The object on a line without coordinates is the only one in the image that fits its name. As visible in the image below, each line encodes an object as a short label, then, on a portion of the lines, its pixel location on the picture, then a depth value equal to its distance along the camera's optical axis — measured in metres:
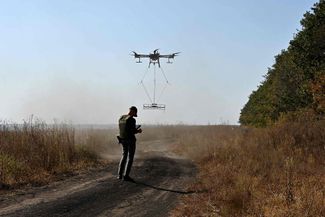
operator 14.50
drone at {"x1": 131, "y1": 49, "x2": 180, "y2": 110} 27.49
